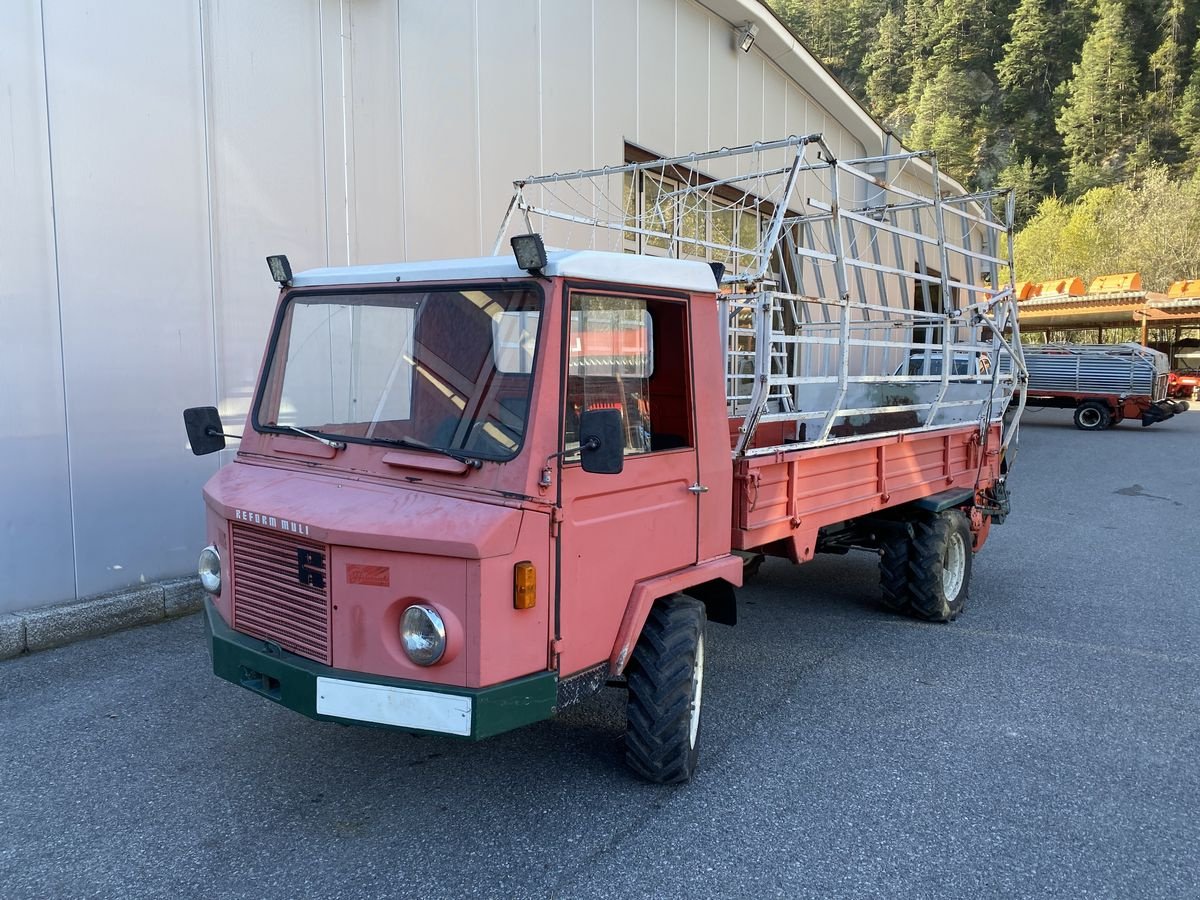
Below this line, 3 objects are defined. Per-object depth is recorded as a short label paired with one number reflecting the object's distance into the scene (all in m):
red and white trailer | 20.00
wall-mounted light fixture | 11.91
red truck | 2.89
